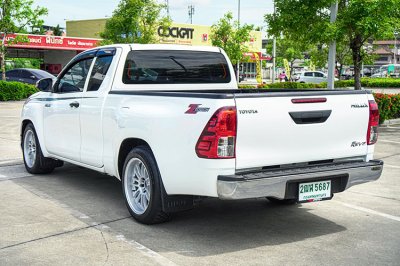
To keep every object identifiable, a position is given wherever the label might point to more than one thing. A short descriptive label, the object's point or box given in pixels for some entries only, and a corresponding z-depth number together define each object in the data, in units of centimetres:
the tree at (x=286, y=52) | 7531
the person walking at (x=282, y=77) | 6196
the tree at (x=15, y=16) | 2825
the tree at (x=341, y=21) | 1516
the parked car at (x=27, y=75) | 3119
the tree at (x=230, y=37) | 4344
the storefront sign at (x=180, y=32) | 5384
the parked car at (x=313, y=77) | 5191
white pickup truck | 473
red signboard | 4481
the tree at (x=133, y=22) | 3453
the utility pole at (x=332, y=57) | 1619
